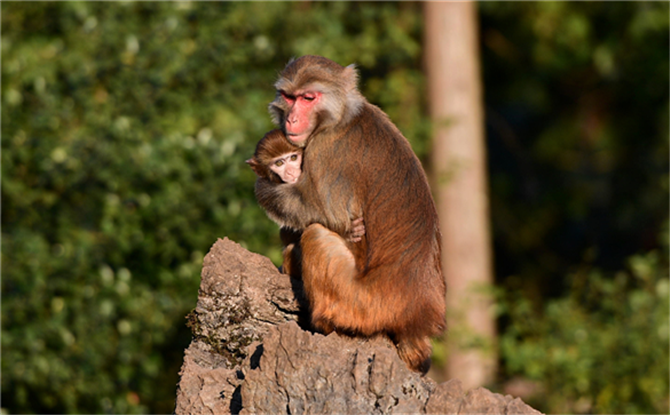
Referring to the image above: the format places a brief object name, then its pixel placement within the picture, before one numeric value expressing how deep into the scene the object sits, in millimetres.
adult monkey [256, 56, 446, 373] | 9203
